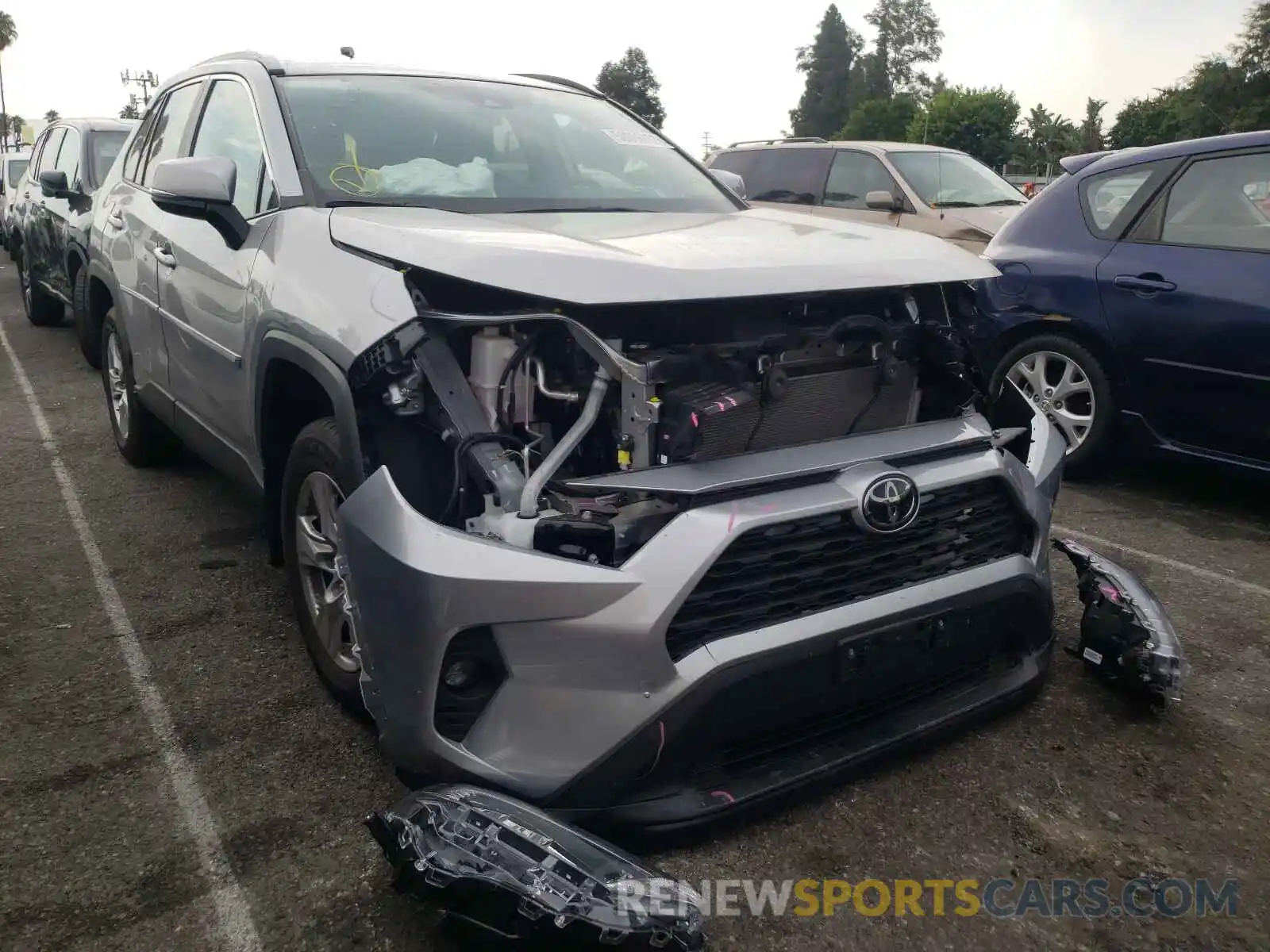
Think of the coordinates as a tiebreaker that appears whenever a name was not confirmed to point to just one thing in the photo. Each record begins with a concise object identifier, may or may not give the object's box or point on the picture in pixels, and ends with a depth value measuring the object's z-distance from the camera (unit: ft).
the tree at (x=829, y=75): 342.85
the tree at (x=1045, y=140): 228.43
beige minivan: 28.66
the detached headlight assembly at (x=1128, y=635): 9.44
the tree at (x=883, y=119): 255.70
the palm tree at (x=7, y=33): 283.79
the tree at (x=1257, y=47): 188.44
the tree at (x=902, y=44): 333.62
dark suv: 24.02
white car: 48.24
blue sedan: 14.30
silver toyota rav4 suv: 7.05
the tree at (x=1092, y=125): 249.75
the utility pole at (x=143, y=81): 194.64
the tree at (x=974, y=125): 202.28
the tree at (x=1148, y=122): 210.38
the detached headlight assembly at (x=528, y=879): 6.18
